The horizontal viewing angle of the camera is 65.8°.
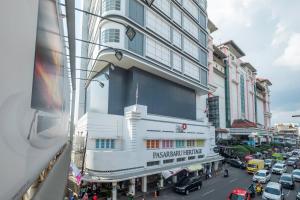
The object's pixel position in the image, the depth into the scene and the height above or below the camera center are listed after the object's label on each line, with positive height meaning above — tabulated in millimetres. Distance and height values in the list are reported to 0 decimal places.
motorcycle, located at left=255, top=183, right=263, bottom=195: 23438 -6200
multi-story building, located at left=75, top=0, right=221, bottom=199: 22891 +4067
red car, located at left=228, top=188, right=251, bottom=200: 18078 -5324
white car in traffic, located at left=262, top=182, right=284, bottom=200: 19375 -5501
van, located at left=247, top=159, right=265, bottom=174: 34619 -5713
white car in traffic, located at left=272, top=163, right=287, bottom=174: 34656 -6126
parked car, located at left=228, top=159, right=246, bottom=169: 39062 -6151
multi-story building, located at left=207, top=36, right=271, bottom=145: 55312 +8833
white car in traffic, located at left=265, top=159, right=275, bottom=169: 39250 -6119
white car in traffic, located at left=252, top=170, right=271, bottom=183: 27969 -5956
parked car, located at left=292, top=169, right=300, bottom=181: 29775 -6014
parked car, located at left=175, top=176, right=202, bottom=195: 23203 -5974
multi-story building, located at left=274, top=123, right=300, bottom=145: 100462 -2922
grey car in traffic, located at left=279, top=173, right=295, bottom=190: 25812 -5965
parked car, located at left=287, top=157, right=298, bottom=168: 43819 -6378
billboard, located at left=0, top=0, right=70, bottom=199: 1755 +299
